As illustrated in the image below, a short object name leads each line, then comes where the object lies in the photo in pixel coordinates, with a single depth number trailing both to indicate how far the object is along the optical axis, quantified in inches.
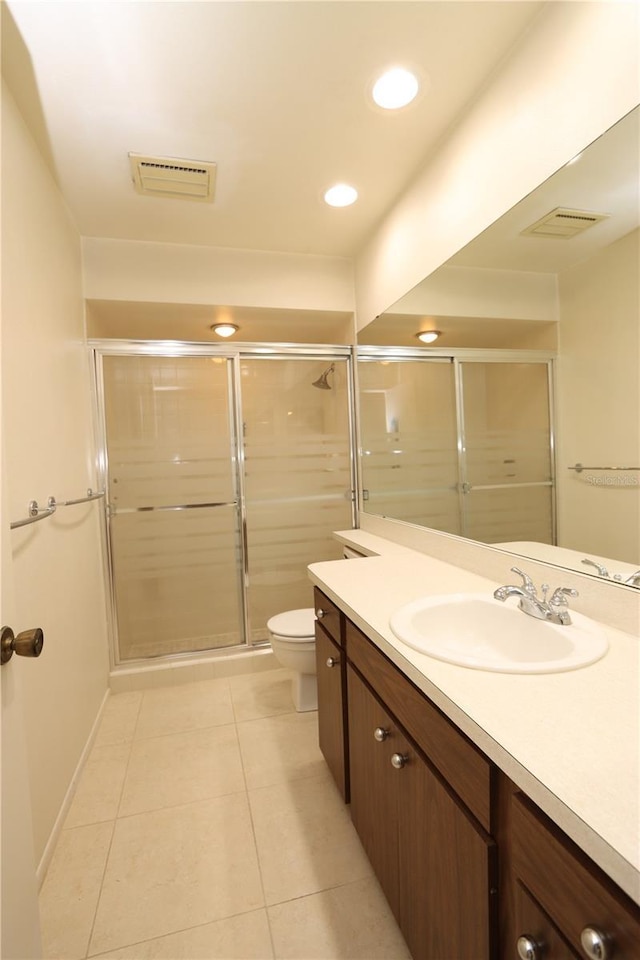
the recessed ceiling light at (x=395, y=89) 57.7
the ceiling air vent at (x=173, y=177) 72.6
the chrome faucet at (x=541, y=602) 44.6
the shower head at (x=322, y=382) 123.9
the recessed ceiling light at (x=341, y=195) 82.1
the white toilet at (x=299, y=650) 87.3
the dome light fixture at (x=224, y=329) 122.3
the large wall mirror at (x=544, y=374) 44.4
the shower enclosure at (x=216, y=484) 111.9
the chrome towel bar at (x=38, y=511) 50.6
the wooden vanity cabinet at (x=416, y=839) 30.4
